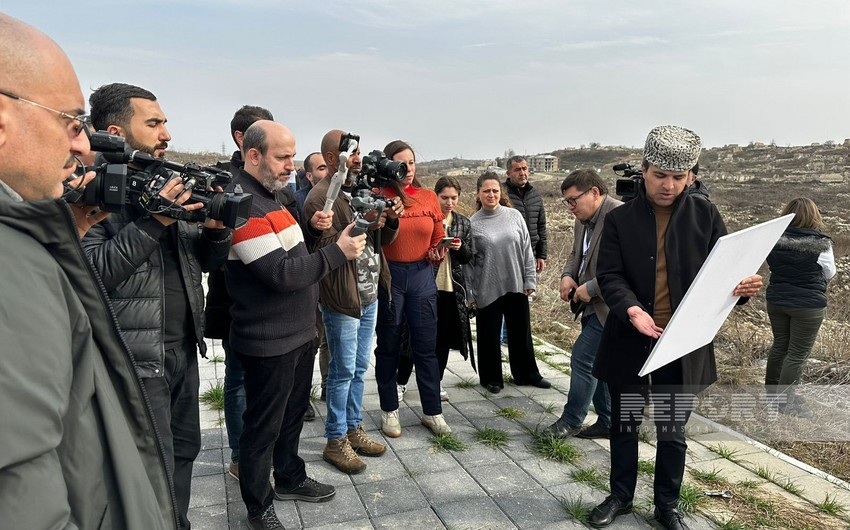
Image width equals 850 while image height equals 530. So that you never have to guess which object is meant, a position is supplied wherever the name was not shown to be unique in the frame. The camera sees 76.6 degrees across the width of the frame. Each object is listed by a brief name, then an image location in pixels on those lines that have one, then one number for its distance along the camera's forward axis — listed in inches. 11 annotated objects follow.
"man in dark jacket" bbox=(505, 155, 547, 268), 228.7
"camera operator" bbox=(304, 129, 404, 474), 130.7
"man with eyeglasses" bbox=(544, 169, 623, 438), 151.3
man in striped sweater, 99.3
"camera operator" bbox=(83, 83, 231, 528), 78.5
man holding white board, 104.4
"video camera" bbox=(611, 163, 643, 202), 148.7
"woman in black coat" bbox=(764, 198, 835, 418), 182.7
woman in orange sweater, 149.6
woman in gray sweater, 187.9
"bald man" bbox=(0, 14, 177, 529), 33.2
